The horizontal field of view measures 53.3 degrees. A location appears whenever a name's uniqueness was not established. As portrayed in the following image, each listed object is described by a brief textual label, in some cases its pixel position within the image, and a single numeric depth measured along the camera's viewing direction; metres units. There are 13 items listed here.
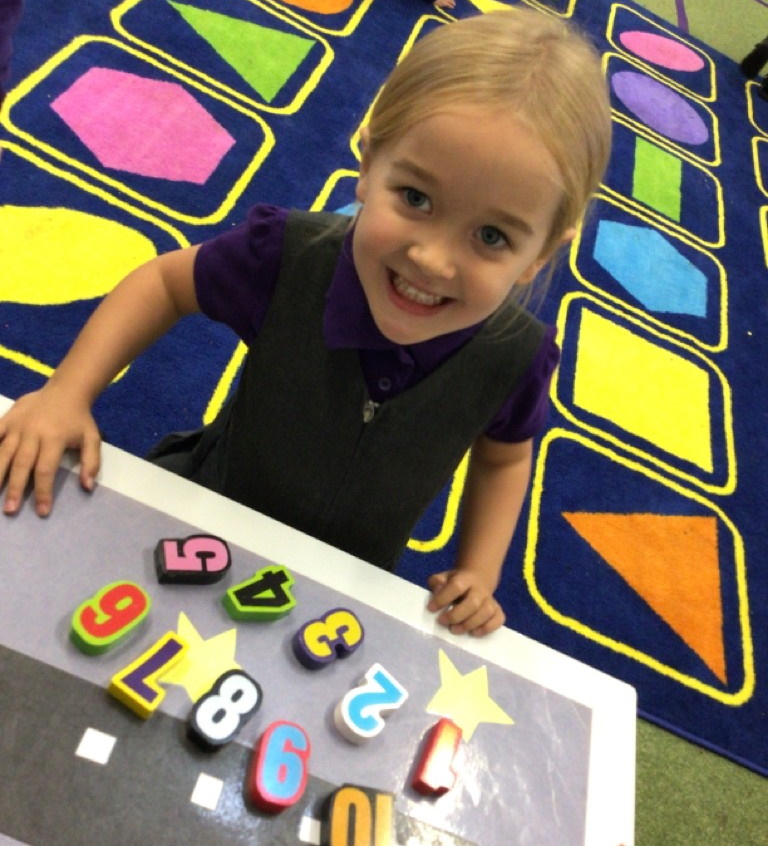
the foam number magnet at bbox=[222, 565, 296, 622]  0.46
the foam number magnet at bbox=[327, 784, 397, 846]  0.41
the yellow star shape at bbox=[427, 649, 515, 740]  0.49
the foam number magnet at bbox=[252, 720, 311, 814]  0.41
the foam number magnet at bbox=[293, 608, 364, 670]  0.46
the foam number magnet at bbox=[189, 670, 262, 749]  0.41
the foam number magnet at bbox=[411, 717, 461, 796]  0.45
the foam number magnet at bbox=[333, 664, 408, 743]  0.45
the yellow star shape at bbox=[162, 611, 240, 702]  0.43
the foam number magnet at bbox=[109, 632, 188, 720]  0.40
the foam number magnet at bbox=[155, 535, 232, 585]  0.46
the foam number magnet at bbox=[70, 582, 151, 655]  0.41
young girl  0.47
